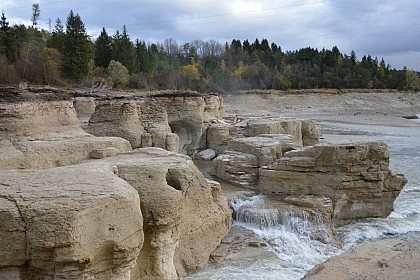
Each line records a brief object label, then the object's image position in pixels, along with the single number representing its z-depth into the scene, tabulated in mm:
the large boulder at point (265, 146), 14461
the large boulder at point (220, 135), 20797
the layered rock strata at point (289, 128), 19375
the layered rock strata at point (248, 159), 14383
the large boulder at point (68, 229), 5375
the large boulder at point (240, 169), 14289
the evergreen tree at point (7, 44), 34531
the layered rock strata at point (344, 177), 12734
